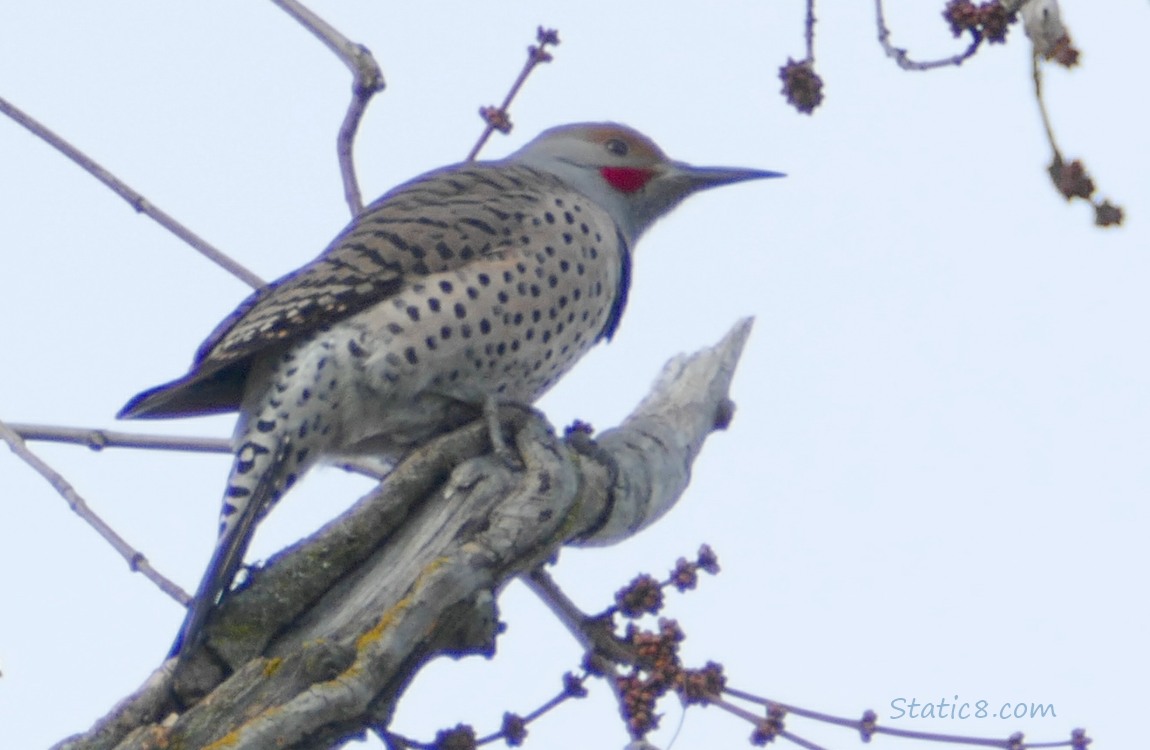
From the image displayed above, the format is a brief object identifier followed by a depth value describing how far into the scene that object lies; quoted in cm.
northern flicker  835
